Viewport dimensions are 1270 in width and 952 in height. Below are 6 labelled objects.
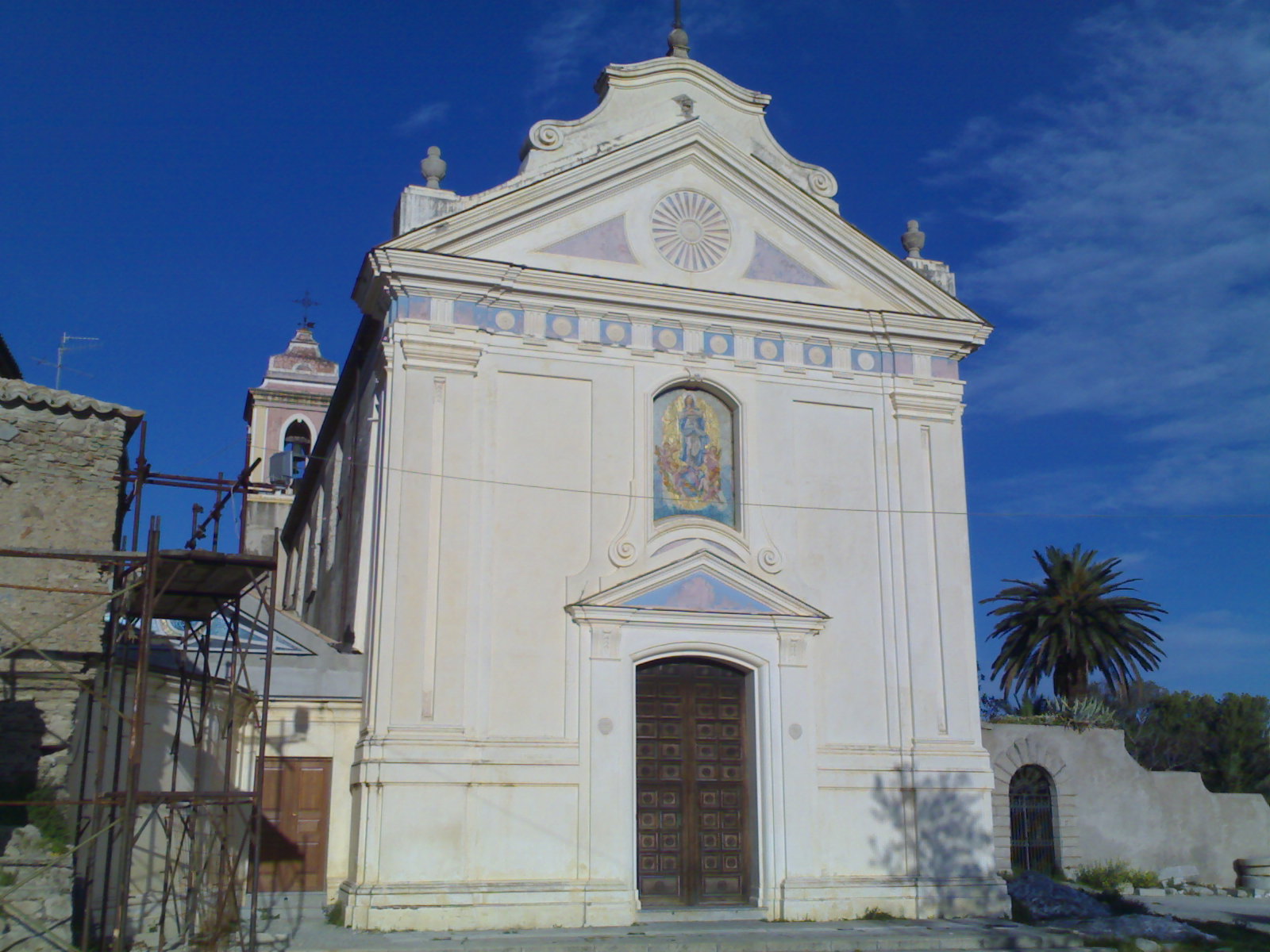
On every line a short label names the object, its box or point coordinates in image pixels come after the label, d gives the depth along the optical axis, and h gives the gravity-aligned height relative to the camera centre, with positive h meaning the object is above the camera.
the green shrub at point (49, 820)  12.73 -0.34
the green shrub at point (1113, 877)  24.06 -1.62
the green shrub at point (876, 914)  17.69 -1.69
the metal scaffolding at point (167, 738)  12.90 +0.59
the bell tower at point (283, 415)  34.50 +10.11
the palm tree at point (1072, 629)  32.41 +3.93
